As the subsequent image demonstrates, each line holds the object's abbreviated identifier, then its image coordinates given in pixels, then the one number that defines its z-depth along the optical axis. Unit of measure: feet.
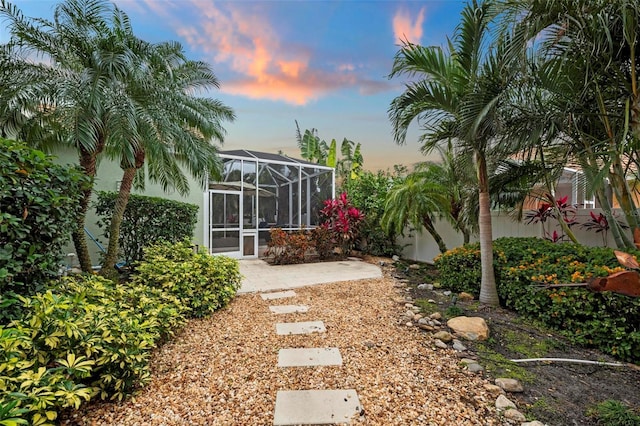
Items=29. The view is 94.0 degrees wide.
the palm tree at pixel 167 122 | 15.93
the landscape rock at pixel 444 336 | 11.51
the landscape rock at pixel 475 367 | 9.32
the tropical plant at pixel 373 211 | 34.42
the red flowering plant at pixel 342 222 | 32.99
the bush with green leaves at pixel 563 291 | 10.52
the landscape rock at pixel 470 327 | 11.73
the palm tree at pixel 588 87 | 11.05
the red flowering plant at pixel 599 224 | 17.60
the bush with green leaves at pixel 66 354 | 5.93
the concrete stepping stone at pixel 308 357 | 9.75
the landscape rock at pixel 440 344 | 11.02
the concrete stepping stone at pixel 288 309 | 15.07
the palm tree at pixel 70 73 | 13.96
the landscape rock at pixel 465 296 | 17.38
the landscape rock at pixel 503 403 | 7.52
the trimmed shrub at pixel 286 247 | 30.09
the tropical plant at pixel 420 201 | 25.70
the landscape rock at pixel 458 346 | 10.79
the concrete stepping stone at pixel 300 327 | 12.37
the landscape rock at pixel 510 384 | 8.27
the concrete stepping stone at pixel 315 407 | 7.13
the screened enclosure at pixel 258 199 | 31.89
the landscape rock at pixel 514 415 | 7.10
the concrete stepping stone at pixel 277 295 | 17.70
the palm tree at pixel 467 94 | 13.53
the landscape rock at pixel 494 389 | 8.14
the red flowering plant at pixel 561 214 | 19.27
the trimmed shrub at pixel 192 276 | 14.07
